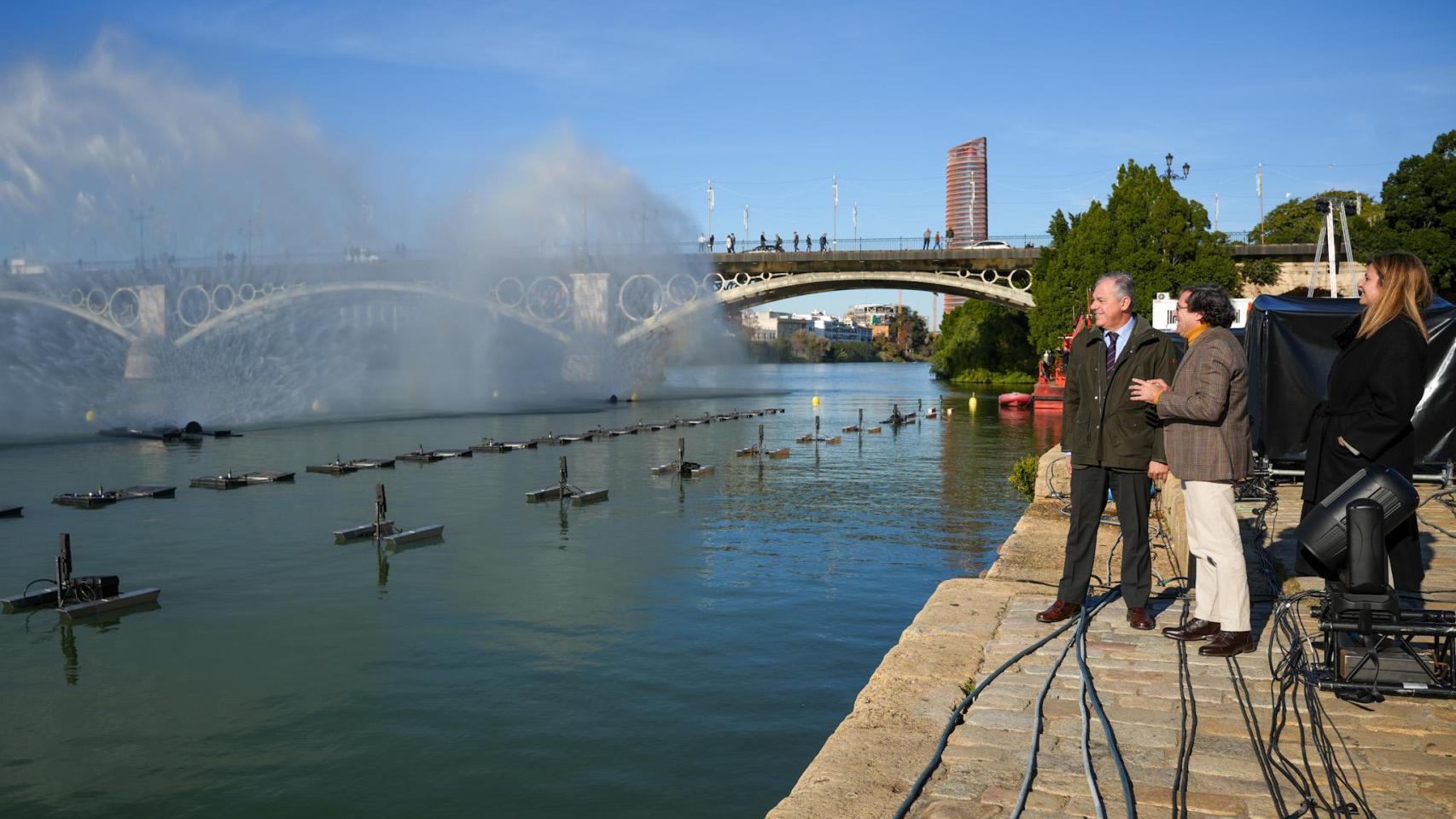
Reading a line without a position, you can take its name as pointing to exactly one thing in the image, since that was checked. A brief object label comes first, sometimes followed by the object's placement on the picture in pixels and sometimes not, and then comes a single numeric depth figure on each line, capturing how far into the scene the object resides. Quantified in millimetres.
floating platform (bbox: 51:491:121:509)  22906
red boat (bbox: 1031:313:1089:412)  53906
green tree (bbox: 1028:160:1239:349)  59469
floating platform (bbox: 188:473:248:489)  25609
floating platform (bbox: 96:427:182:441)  38156
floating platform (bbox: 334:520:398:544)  17938
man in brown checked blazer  6844
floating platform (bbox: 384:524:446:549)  17369
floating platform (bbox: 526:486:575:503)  23141
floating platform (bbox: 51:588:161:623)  13039
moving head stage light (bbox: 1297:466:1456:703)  5840
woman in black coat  6633
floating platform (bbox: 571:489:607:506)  22656
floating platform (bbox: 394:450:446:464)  30938
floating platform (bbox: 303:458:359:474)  28047
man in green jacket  7457
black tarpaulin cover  14953
